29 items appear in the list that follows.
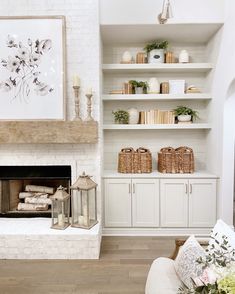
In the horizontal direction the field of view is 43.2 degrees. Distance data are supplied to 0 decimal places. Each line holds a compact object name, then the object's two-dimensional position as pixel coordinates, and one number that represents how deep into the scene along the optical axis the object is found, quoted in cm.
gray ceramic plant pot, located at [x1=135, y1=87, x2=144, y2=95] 436
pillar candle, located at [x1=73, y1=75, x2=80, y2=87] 362
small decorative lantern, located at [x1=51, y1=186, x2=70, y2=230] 355
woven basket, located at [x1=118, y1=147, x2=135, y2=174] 419
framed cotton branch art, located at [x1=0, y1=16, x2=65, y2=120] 367
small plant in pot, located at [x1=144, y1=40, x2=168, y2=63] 423
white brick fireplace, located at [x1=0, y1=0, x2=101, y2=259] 340
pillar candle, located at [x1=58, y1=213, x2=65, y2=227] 357
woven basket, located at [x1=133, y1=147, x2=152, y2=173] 418
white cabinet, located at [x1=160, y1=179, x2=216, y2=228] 403
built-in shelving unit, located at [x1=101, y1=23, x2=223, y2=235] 404
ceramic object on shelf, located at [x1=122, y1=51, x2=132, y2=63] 430
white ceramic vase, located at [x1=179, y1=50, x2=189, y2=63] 426
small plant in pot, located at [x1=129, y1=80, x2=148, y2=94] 436
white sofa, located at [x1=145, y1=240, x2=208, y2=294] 199
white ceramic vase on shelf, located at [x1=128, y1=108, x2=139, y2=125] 432
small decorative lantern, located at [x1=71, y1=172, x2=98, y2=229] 354
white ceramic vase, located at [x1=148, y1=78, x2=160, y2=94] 430
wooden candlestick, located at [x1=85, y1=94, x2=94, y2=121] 363
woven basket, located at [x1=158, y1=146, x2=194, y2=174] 415
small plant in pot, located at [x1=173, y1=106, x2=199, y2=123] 430
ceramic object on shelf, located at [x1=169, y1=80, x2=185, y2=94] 432
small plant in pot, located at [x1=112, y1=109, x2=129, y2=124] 431
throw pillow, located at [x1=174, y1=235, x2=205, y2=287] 193
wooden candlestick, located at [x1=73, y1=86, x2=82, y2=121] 366
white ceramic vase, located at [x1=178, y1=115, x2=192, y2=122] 429
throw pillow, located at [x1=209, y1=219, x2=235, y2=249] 198
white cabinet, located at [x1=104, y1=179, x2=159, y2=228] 407
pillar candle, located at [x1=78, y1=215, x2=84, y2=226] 362
